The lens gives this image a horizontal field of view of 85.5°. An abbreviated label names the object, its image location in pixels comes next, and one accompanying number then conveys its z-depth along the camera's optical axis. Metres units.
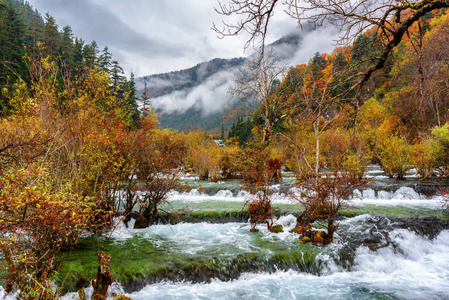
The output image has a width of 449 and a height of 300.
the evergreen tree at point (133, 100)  36.50
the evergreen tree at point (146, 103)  41.92
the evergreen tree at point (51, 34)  36.69
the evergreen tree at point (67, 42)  39.00
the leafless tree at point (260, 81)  14.00
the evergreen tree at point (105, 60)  37.69
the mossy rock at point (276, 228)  9.13
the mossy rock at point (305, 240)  7.86
